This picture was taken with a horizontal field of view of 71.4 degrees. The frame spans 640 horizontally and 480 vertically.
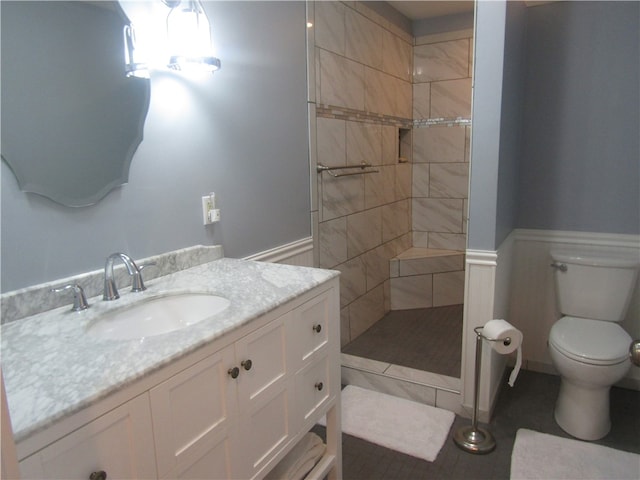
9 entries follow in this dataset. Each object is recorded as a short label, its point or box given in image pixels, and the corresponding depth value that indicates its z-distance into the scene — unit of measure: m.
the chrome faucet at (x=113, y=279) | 1.32
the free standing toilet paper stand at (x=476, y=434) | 2.03
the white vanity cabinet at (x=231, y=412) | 0.83
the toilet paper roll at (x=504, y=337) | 1.98
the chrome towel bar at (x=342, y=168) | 2.60
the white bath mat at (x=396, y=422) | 2.08
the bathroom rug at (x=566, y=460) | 1.85
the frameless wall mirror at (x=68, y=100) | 1.15
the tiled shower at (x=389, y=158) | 2.73
